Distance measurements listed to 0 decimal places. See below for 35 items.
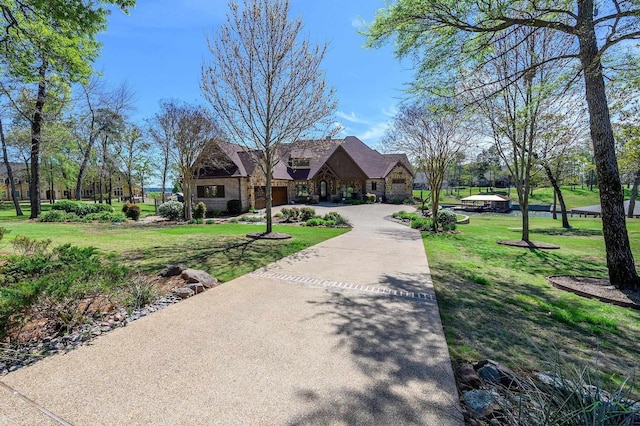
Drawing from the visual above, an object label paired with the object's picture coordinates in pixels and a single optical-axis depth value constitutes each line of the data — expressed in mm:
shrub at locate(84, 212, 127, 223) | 18578
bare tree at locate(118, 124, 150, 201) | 32000
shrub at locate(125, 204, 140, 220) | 20156
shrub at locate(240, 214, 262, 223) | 19280
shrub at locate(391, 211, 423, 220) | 20091
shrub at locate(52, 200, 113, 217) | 20891
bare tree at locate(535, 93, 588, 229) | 11072
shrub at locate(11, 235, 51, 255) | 6148
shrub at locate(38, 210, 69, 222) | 18203
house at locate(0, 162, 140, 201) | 41000
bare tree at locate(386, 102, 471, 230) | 14359
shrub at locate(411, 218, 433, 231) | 15516
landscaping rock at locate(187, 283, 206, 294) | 5409
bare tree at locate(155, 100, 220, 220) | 18328
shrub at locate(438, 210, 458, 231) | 15453
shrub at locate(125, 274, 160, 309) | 4555
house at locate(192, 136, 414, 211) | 31541
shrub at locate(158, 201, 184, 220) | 20562
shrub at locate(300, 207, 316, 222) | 19369
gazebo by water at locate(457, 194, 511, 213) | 34719
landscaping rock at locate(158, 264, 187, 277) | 6160
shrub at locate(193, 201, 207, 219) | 20703
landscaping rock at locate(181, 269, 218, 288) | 5742
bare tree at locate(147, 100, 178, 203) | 20034
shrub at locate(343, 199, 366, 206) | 32344
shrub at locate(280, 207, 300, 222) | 19366
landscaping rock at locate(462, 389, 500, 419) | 2396
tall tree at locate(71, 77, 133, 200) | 27625
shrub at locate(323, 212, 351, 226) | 16734
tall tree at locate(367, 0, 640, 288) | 5652
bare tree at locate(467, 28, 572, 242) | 9648
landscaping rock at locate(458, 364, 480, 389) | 2807
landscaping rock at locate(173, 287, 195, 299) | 5145
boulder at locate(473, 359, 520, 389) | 2758
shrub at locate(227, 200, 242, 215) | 24391
